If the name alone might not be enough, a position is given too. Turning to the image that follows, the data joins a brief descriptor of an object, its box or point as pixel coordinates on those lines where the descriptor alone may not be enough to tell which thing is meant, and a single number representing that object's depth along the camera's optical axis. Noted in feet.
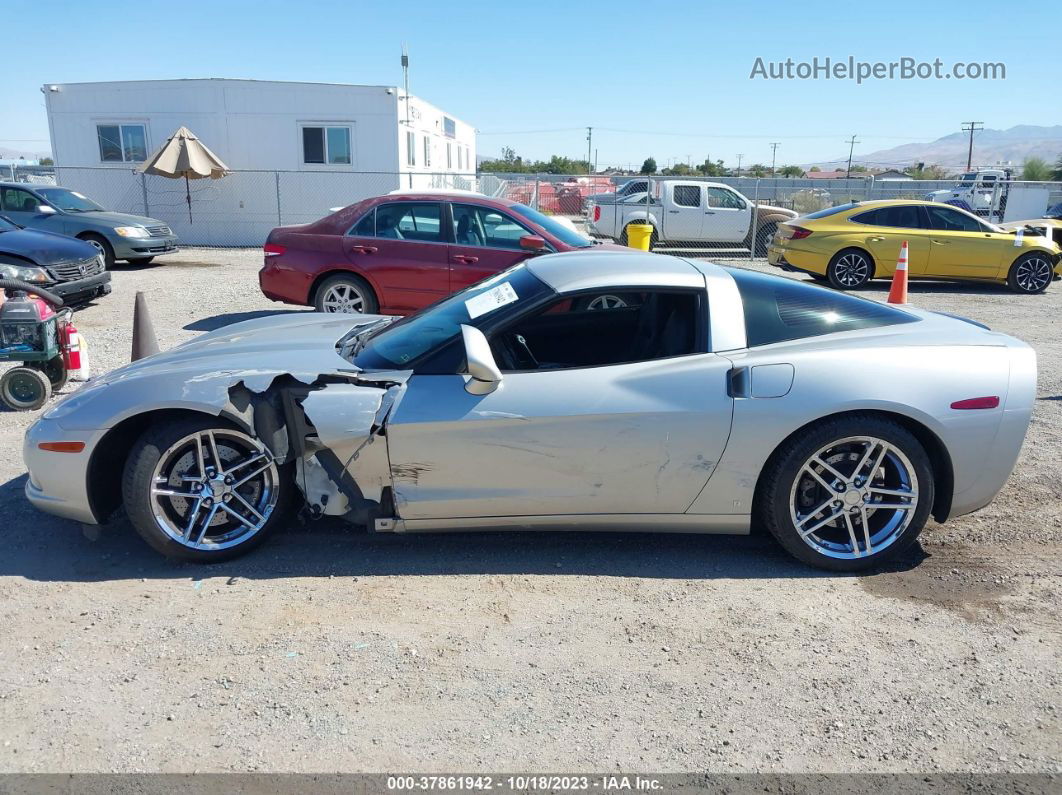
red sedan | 29.63
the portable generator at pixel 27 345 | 20.56
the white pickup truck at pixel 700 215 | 60.85
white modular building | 66.44
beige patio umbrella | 61.82
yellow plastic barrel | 46.19
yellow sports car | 44.34
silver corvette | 12.00
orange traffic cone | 31.60
